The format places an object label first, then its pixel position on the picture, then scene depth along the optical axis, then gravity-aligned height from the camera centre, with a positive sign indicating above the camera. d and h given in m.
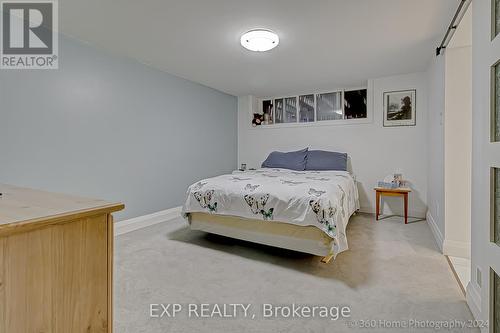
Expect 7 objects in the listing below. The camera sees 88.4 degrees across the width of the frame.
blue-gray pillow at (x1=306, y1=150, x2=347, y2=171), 3.95 +0.08
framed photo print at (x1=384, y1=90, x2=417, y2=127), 3.80 +0.88
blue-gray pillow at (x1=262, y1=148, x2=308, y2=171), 4.15 +0.09
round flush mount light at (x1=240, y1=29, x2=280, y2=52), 2.44 +1.23
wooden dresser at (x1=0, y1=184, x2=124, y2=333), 0.60 -0.26
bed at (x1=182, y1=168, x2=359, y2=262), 2.11 -0.41
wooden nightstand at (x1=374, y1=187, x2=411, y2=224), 3.42 -0.35
